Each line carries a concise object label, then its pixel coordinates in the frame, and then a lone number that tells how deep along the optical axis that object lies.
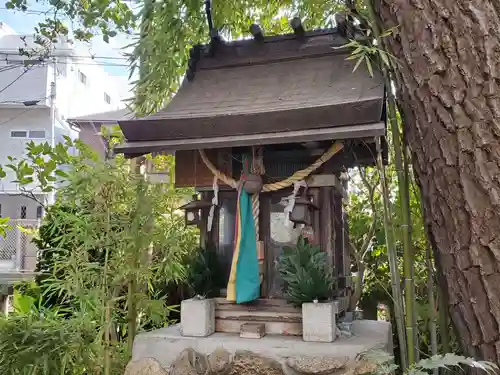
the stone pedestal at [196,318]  3.05
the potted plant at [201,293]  3.07
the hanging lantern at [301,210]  2.99
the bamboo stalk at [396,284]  2.58
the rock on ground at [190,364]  2.73
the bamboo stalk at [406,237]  2.53
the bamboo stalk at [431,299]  2.67
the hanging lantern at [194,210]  3.41
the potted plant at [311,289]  2.81
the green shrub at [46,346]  3.09
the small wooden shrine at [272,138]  2.78
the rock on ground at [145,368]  2.87
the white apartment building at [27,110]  15.27
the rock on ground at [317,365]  2.59
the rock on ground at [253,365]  2.70
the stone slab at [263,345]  2.71
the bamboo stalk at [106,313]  3.24
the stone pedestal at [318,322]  2.80
